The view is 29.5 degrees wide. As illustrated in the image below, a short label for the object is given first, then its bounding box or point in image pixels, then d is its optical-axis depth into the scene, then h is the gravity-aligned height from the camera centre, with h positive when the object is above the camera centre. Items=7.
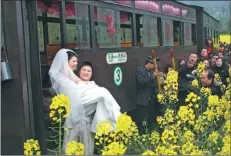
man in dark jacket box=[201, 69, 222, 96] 5.09 -0.34
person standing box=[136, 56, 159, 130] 5.38 -0.49
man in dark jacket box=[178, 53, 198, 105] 5.43 -0.31
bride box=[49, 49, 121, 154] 4.03 -0.37
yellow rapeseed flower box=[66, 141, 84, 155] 3.23 -0.70
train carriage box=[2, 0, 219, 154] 3.87 +0.11
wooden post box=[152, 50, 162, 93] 5.35 -0.19
